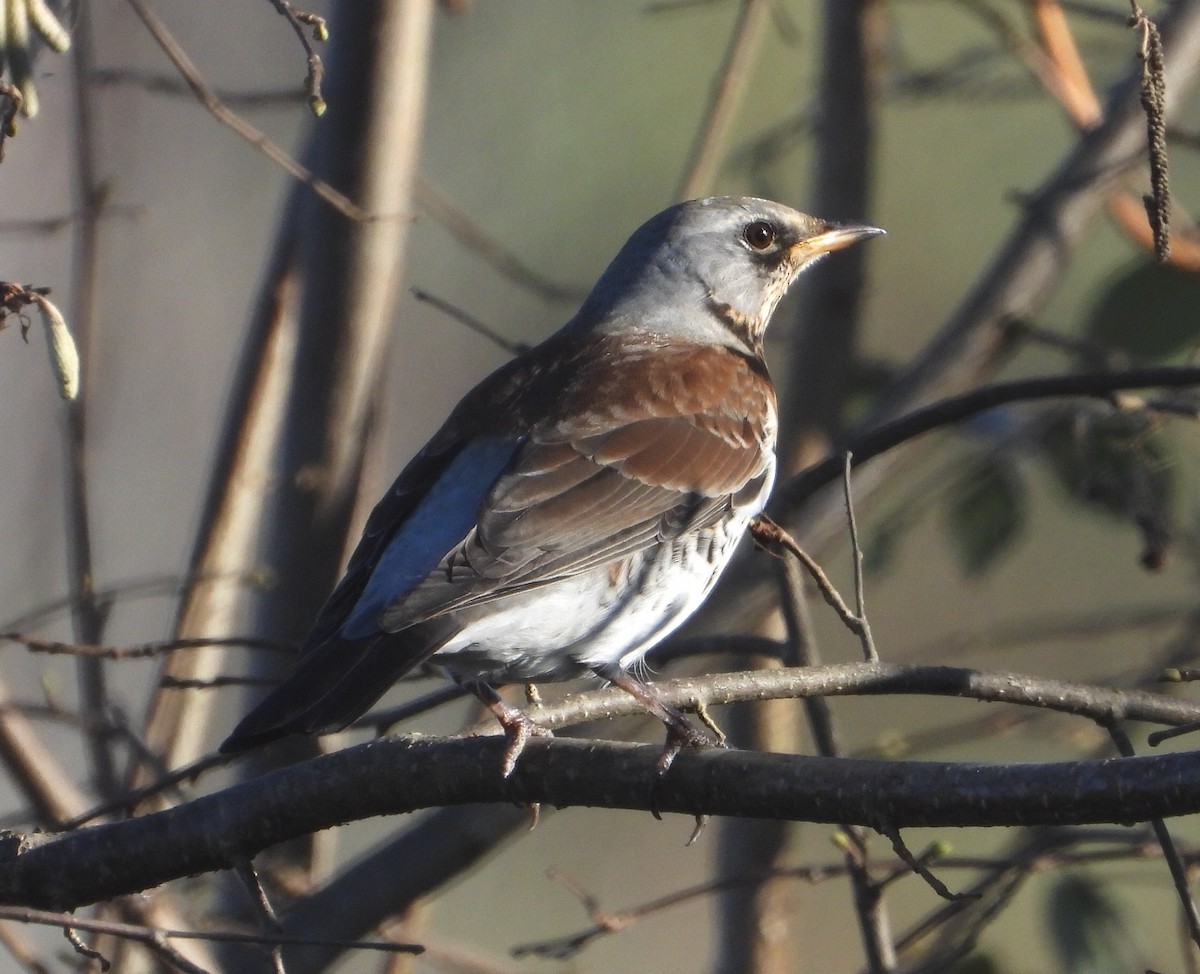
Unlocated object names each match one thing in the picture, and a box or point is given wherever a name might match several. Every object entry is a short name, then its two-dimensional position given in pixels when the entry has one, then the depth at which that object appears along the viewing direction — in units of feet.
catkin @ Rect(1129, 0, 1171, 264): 18.38
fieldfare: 21.43
